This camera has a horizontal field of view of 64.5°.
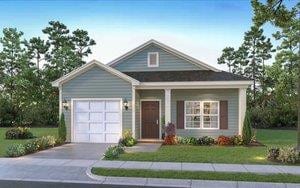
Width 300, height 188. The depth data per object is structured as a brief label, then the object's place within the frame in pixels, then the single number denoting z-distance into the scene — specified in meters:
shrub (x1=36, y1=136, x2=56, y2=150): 11.13
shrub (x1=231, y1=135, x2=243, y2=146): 12.12
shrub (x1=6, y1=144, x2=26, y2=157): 9.56
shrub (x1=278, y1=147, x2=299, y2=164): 8.50
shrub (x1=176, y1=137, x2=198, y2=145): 12.22
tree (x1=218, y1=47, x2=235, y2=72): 28.50
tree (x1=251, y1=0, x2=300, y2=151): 9.09
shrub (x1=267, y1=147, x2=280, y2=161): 8.85
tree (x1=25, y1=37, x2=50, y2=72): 23.53
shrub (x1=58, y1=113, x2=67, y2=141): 12.78
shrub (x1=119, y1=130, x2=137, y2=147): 11.90
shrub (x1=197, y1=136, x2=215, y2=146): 12.21
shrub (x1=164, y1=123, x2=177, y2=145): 12.29
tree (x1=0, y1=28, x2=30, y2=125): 22.25
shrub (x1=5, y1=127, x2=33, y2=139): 13.96
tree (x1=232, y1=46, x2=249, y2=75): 27.28
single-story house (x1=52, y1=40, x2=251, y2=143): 12.67
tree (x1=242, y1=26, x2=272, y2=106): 26.16
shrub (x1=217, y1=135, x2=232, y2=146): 12.05
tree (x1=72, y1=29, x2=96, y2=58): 24.99
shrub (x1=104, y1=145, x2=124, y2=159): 9.04
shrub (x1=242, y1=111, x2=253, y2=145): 12.07
